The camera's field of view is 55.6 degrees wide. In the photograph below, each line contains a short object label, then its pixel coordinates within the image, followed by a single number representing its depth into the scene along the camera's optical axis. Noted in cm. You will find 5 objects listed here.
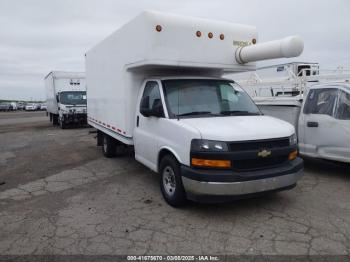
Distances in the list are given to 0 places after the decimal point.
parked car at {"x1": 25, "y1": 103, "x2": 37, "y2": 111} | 5622
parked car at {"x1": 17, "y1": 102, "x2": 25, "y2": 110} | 5952
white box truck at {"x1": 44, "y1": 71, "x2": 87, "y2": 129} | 1895
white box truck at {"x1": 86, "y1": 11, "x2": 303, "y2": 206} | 446
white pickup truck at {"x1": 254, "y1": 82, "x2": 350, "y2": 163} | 639
